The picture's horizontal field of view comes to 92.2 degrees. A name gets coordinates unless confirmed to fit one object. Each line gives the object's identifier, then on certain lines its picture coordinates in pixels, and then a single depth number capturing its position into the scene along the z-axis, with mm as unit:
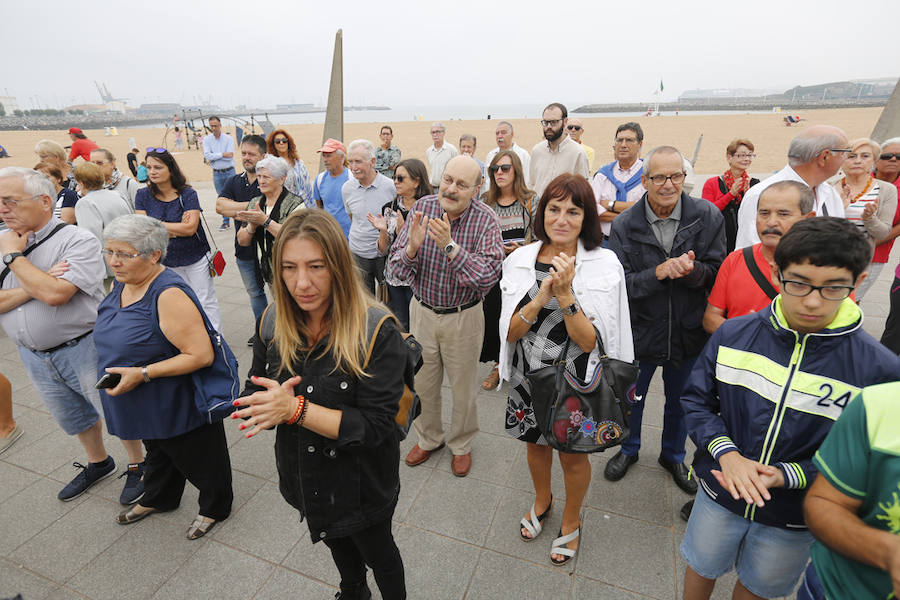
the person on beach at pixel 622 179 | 4469
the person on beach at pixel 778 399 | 1459
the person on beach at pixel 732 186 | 4508
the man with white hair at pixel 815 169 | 2793
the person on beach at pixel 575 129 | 7025
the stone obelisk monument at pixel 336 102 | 8961
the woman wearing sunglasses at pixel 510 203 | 4004
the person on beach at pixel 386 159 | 8703
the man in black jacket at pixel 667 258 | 2654
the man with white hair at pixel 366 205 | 4844
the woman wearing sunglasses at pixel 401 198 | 4141
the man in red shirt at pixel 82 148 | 7102
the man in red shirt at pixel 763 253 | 2193
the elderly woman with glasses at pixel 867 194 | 3660
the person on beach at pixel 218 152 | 9945
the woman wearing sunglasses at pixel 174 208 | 4125
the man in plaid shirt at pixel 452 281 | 2857
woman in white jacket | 2262
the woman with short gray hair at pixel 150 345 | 2334
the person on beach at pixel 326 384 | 1611
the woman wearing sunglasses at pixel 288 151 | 6035
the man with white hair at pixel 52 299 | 2664
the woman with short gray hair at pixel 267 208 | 4305
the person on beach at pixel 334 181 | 5277
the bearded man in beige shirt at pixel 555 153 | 5047
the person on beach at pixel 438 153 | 8375
